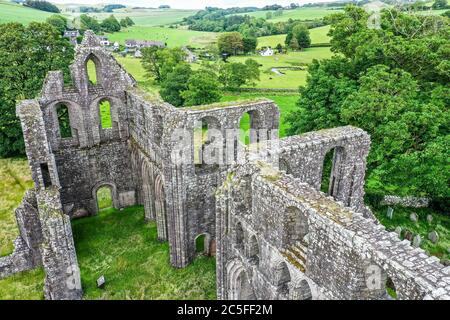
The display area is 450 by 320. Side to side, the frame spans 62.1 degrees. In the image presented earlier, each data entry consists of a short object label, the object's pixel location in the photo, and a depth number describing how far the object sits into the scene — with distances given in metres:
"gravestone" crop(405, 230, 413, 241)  21.72
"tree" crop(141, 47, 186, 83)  55.62
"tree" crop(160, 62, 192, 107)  46.75
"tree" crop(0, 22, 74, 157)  28.98
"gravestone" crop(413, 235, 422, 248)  20.75
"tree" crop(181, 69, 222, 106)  42.66
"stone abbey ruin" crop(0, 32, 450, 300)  9.49
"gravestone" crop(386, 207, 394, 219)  24.03
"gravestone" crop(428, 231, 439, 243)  21.88
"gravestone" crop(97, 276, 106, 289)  18.58
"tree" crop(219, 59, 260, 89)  55.31
